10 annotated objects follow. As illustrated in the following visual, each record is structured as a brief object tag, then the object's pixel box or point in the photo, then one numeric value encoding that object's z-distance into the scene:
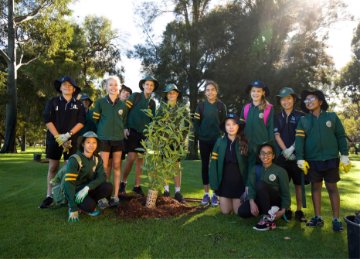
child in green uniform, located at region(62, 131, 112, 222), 4.97
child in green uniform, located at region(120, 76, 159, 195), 6.55
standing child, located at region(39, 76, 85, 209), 5.91
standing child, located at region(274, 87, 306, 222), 5.55
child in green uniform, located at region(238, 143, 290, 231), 4.98
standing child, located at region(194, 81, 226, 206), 6.36
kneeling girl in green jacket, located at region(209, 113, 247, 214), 5.60
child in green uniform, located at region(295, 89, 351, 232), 4.89
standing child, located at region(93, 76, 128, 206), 5.80
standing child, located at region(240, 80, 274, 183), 5.62
